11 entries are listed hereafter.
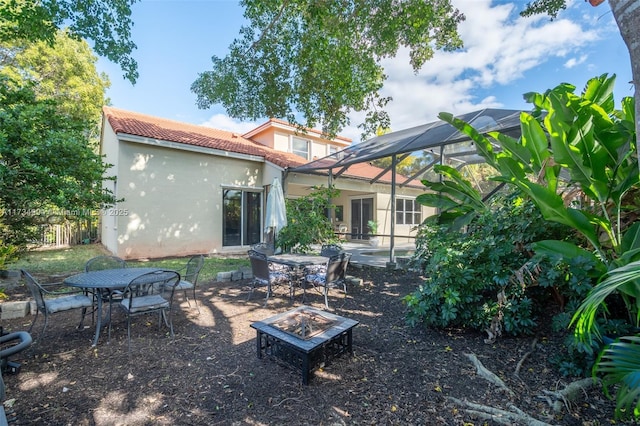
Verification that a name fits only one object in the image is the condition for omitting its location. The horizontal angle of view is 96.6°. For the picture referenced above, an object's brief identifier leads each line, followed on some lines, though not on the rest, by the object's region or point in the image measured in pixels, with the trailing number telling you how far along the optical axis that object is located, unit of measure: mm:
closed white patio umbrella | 8227
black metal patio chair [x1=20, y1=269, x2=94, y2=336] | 3658
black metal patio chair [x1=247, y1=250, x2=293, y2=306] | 5547
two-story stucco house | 9688
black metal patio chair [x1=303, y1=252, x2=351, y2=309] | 5449
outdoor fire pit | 2959
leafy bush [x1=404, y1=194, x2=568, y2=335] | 3602
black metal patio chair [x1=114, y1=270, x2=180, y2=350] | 3758
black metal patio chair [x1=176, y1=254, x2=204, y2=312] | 4832
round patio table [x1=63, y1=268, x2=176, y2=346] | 3734
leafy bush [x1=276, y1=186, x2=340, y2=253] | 8023
